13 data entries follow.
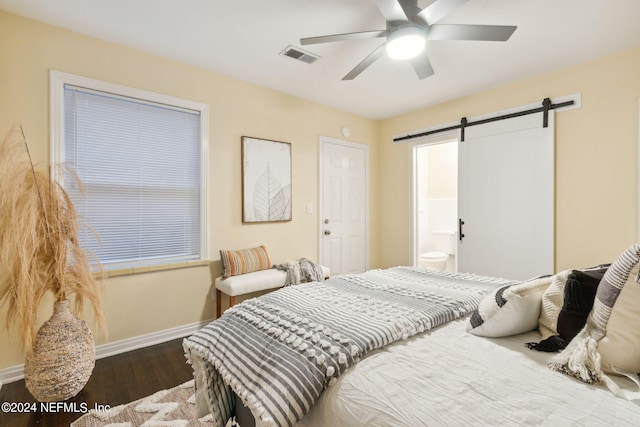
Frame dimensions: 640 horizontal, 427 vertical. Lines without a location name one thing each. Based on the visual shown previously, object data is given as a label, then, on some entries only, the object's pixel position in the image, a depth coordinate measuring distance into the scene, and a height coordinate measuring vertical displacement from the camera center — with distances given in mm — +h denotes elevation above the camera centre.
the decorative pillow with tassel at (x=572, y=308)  1144 -361
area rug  1741 -1184
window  2453 +374
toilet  4802 -679
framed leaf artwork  3408 +340
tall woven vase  1816 -894
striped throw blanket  1046 -514
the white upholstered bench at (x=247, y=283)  2914 -703
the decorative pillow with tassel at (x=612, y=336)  954 -399
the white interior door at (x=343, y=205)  4199 +72
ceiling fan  1854 +1163
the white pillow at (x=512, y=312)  1282 -419
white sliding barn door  3211 +138
